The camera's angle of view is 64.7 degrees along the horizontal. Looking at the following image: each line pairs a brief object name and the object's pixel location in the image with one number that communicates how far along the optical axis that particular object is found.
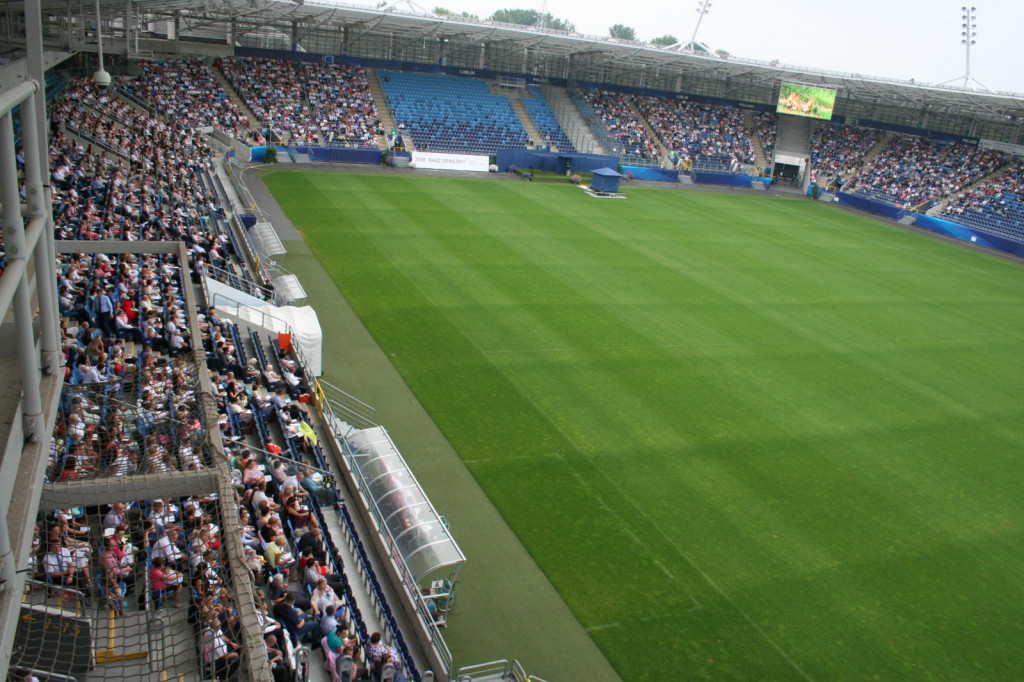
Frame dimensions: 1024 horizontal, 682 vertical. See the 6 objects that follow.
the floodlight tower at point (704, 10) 66.38
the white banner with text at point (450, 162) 49.56
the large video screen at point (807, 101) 60.41
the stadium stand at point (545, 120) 59.62
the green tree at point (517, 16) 152.50
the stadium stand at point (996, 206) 49.09
